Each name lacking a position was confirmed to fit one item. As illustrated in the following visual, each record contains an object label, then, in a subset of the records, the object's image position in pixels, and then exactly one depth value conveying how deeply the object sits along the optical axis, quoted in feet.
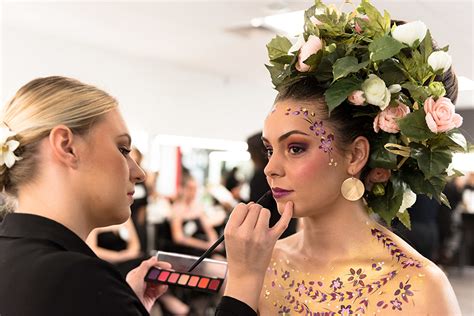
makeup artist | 2.95
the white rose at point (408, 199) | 3.87
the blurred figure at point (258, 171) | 6.89
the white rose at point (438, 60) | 3.56
